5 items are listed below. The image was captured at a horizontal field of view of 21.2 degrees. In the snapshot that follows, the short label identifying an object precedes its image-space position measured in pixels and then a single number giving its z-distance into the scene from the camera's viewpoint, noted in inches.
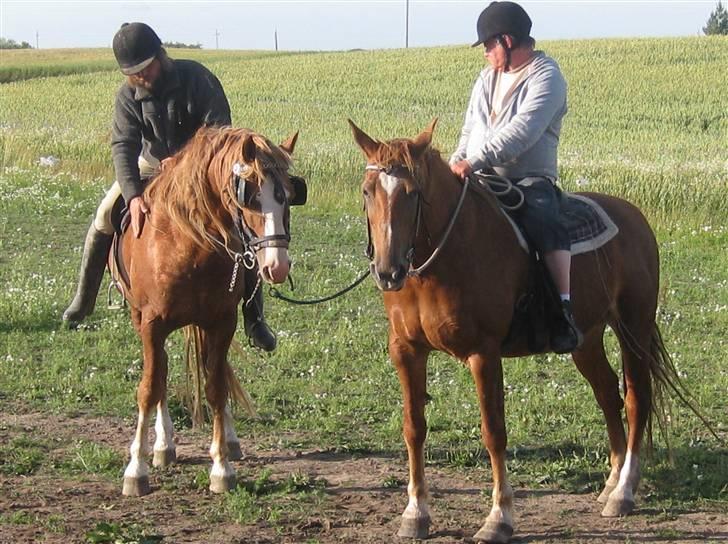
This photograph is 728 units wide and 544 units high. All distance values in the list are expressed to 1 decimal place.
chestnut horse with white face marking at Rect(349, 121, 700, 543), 354.4
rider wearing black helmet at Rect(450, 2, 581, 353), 401.1
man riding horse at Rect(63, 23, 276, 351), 458.8
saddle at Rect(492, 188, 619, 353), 403.4
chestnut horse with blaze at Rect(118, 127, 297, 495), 391.8
